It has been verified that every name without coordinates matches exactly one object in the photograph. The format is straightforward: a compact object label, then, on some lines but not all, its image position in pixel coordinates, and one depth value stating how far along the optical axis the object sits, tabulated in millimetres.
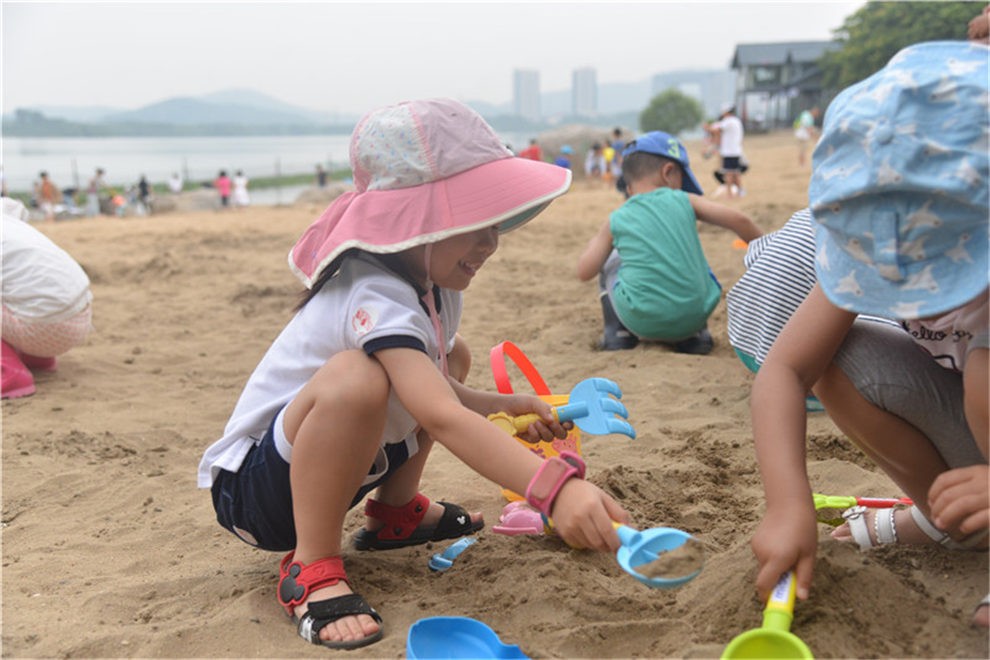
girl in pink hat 1645
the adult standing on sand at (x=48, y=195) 16484
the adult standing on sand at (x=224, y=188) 19594
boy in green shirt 3734
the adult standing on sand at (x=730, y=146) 10945
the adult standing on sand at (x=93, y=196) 21222
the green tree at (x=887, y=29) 31391
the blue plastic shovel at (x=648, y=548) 1338
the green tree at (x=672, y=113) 62344
